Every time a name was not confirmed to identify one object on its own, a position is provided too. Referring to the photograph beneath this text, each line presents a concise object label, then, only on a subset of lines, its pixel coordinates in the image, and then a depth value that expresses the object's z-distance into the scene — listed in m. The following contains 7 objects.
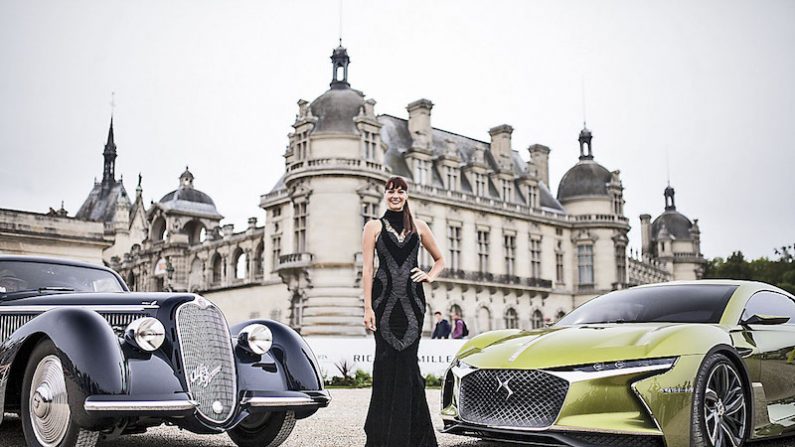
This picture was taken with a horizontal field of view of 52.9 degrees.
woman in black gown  5.31
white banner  17.88
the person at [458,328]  22.45
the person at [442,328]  21.91
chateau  33.94
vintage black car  4.94
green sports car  4.89
